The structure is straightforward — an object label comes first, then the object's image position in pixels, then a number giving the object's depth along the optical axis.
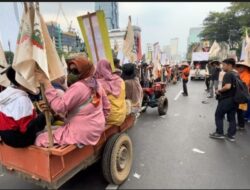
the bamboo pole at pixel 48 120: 2.09
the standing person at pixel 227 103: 4.20
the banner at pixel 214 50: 17.51
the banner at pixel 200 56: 19.54
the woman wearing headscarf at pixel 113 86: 3.07
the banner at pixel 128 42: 5.80
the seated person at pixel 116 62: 4.71
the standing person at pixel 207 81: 11.02
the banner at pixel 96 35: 3.68
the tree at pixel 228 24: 24.66
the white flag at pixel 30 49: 1.96
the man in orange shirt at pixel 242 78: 4.98
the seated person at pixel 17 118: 2.14
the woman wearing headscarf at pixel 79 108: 2.17
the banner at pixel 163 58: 11.48
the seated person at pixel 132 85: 4.56
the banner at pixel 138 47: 8.09
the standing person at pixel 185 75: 9.91
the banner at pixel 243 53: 6.82
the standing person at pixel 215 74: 8.87
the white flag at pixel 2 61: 3.84
